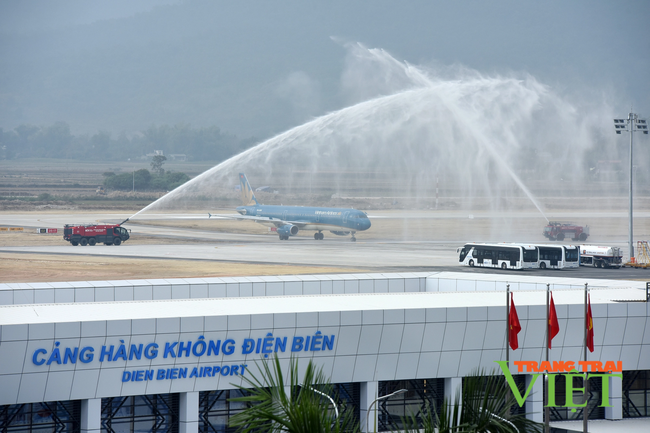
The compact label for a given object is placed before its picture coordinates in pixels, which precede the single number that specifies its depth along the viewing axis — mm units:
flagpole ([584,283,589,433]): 25312
